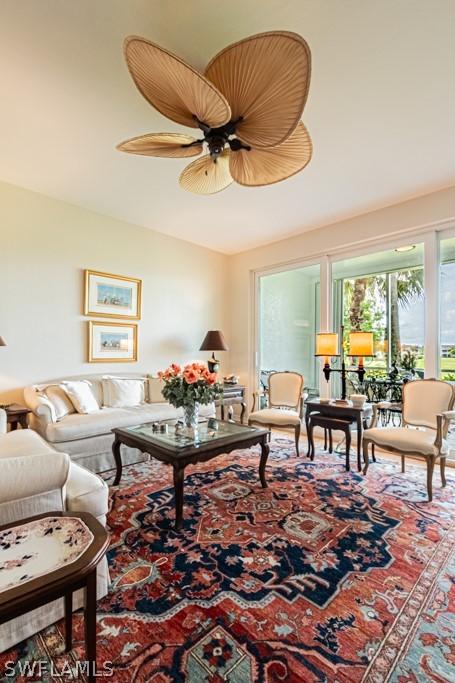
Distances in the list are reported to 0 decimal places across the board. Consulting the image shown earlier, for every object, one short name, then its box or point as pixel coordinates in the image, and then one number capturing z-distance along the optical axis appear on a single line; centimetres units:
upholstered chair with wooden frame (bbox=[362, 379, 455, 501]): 269
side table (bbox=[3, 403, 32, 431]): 309
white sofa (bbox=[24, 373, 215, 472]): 300
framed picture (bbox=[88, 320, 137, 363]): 412
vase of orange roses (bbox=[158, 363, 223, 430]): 267
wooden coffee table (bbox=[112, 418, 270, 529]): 222
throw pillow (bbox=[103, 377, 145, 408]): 389
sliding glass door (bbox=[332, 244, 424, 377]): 385
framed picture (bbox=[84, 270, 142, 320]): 410
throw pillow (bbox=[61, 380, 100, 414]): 345
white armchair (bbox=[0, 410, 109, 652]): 129
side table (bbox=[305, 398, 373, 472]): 335
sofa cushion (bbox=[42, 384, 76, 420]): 332
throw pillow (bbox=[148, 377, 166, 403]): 429
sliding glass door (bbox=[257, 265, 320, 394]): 490
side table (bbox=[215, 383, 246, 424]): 480
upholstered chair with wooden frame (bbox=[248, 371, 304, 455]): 366
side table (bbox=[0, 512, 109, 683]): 93
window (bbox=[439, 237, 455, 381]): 357
